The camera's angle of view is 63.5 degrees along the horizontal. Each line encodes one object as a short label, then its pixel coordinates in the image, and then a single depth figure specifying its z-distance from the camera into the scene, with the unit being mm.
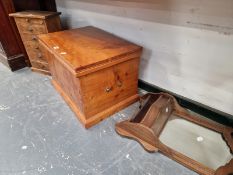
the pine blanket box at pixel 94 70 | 1015
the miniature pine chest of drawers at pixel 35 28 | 1510
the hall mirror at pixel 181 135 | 892
